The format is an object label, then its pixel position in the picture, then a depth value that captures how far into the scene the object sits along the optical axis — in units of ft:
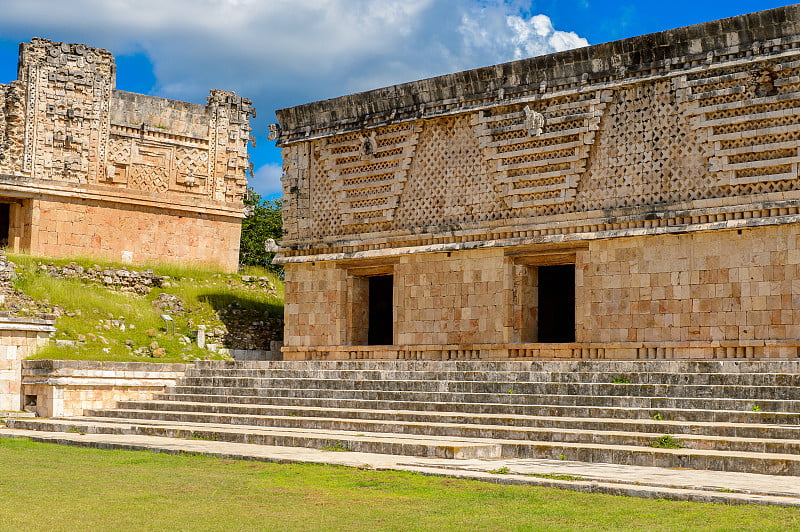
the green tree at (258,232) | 137.90
